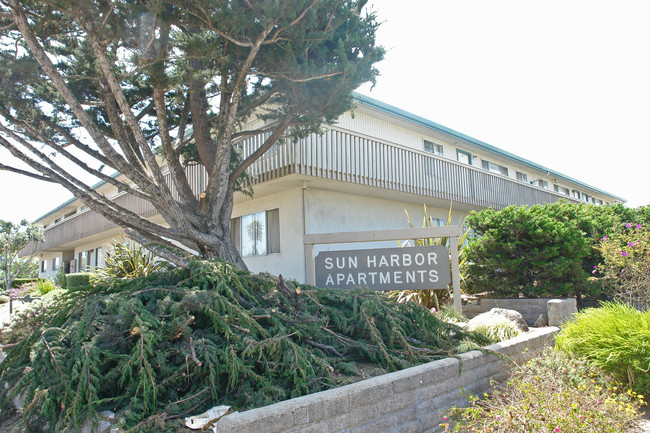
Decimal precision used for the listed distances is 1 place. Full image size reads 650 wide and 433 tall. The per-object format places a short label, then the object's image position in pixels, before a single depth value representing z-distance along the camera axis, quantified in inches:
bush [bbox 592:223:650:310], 286.7
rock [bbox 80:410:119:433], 118.3
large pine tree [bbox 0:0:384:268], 246.2
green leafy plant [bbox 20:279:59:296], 664.4
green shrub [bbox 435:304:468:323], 271.3
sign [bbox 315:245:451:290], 295.0
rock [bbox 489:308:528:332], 269.6
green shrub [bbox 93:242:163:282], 466.3
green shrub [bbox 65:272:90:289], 593.3
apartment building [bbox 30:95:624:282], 427.2
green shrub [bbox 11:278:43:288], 1191.3
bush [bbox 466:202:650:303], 340.8
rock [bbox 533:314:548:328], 294.2
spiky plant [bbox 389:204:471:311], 345.1
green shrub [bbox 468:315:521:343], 237.8
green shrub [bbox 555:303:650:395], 183.3
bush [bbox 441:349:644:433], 126.6
